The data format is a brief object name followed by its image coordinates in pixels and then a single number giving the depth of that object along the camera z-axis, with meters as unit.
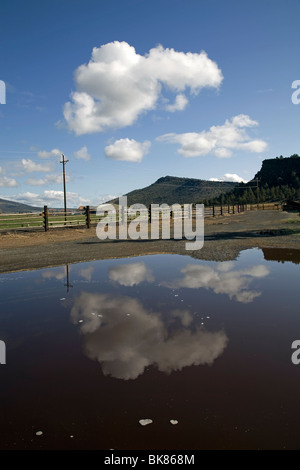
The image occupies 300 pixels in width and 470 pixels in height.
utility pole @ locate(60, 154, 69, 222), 36.48
